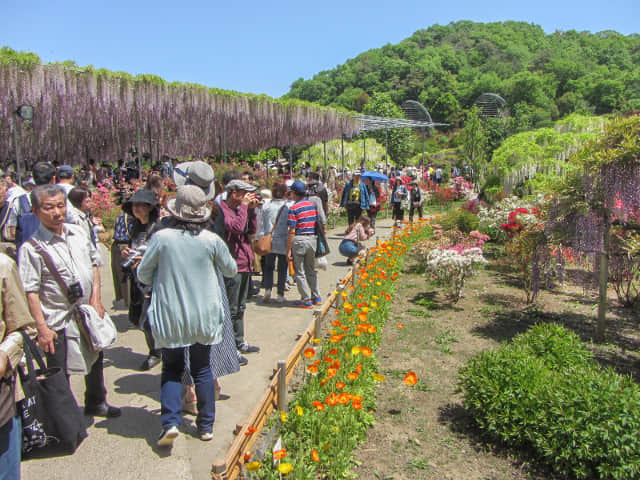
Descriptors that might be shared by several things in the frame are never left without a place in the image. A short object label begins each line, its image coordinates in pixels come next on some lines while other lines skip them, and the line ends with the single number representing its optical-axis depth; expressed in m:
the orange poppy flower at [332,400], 2.97
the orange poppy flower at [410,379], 3.20
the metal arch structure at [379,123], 23.23
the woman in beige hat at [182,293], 2.86
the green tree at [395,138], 47.77
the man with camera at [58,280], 2.78
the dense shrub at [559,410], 2.86
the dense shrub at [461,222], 11.21
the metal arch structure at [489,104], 65.12
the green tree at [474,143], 25.11
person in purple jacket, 4.30
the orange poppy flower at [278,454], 2.40
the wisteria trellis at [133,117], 11.99
